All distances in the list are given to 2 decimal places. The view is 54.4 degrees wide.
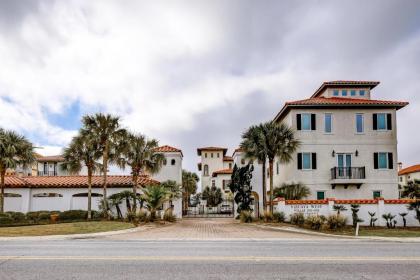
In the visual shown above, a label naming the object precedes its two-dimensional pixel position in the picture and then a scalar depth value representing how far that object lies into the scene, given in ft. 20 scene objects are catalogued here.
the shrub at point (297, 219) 88.89
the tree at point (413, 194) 86.22
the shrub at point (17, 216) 99.11
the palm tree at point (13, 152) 102.32
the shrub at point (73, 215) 104.63
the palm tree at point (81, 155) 105.50
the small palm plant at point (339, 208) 87.66
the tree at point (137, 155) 110.42
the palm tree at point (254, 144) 105.29
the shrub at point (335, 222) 78.97
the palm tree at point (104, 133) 105.70
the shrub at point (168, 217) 112.68
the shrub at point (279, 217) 96.06
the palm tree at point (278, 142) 104.22
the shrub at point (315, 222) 80.89
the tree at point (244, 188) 127.44
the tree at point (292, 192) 106.01
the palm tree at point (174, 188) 121.10
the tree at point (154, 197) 103.76
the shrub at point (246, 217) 111.75
